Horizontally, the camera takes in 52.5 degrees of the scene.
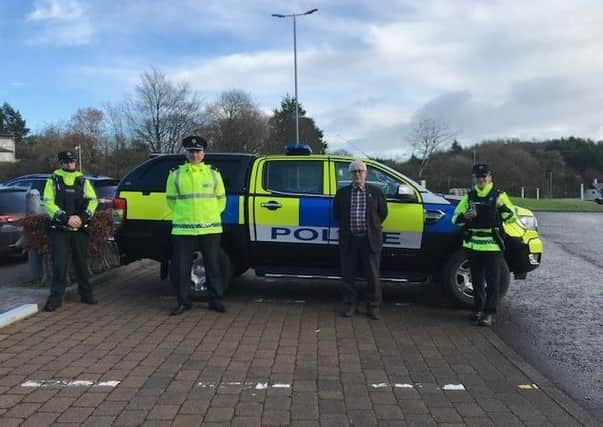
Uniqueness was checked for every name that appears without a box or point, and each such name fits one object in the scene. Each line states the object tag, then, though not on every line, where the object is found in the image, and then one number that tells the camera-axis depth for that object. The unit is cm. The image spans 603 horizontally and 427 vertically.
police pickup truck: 752
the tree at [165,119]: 5303
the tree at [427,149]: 5641
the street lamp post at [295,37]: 3444
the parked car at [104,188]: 1200
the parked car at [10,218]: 1127
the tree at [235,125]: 5559
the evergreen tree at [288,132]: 5302
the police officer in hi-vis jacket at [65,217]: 719
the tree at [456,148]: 7873
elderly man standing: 699
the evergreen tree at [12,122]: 11712
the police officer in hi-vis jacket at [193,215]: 698
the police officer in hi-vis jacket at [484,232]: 681
